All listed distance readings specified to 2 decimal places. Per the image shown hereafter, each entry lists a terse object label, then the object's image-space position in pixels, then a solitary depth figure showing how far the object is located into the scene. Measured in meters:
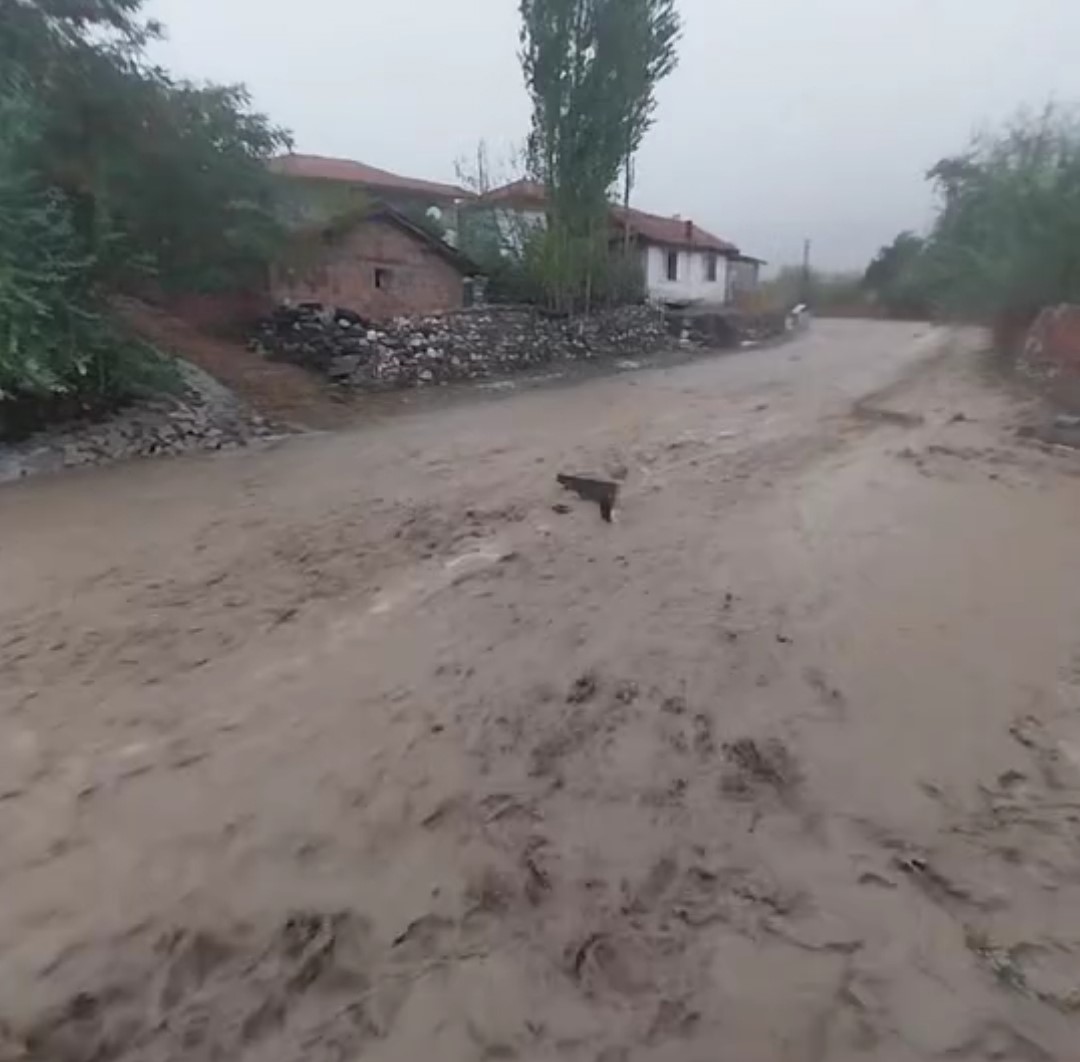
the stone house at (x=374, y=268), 16.58
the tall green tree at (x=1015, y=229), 16.30
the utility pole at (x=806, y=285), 43.94
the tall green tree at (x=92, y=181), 8.69
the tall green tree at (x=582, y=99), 22.30
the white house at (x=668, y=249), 23.31
